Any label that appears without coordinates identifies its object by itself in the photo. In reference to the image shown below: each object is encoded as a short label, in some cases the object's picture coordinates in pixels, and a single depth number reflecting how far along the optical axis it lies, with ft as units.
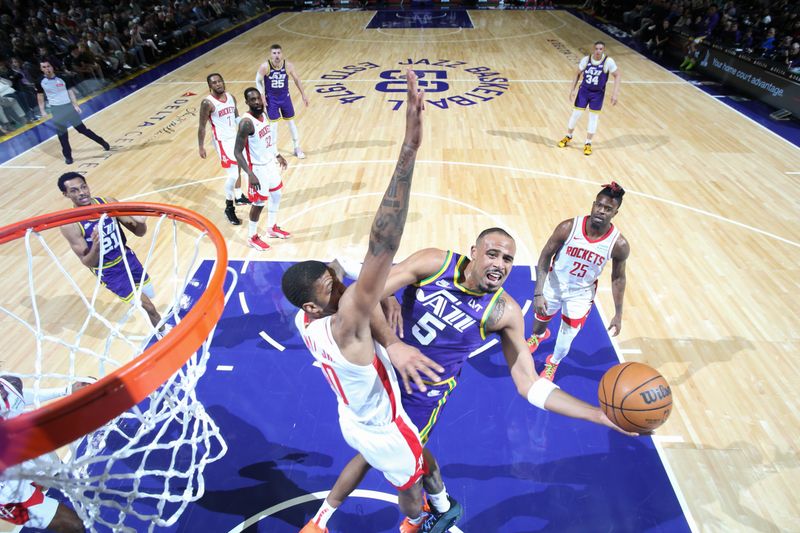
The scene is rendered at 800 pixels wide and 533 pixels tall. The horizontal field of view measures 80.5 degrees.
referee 26.68
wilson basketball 8.30
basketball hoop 5.04
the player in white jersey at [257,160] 17.25
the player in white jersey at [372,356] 5.49
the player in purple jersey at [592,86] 25.22
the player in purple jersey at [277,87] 24.86
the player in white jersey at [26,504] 8.06
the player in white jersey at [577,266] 11.51
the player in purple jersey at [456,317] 8.48
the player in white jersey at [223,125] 19.95
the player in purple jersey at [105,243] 11.87
